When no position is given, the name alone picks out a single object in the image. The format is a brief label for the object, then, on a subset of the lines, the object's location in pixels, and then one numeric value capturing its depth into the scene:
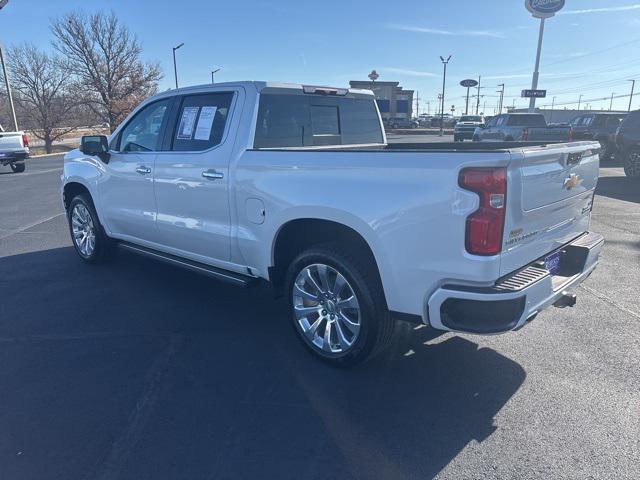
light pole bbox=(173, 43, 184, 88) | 40.28
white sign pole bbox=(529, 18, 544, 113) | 30.03
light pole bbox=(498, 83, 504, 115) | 89.75
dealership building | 63.28
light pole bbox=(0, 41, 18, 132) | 26.84
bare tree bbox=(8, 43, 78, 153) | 36.10
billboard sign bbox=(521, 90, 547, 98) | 29.94
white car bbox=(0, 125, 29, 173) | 17.30
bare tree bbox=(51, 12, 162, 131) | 41.09
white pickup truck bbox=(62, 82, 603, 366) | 2.69
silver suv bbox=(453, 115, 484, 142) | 32.12
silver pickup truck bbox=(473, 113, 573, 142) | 15.76
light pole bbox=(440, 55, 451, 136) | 43.86
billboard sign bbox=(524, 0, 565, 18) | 29.33
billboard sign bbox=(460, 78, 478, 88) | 51.53
